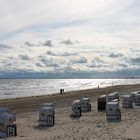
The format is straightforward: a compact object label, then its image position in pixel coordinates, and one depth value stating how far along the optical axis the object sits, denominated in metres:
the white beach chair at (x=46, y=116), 8.87
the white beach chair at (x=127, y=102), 12.34
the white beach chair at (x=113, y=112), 9.52
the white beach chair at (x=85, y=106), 11.87
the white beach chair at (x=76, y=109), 10.53
